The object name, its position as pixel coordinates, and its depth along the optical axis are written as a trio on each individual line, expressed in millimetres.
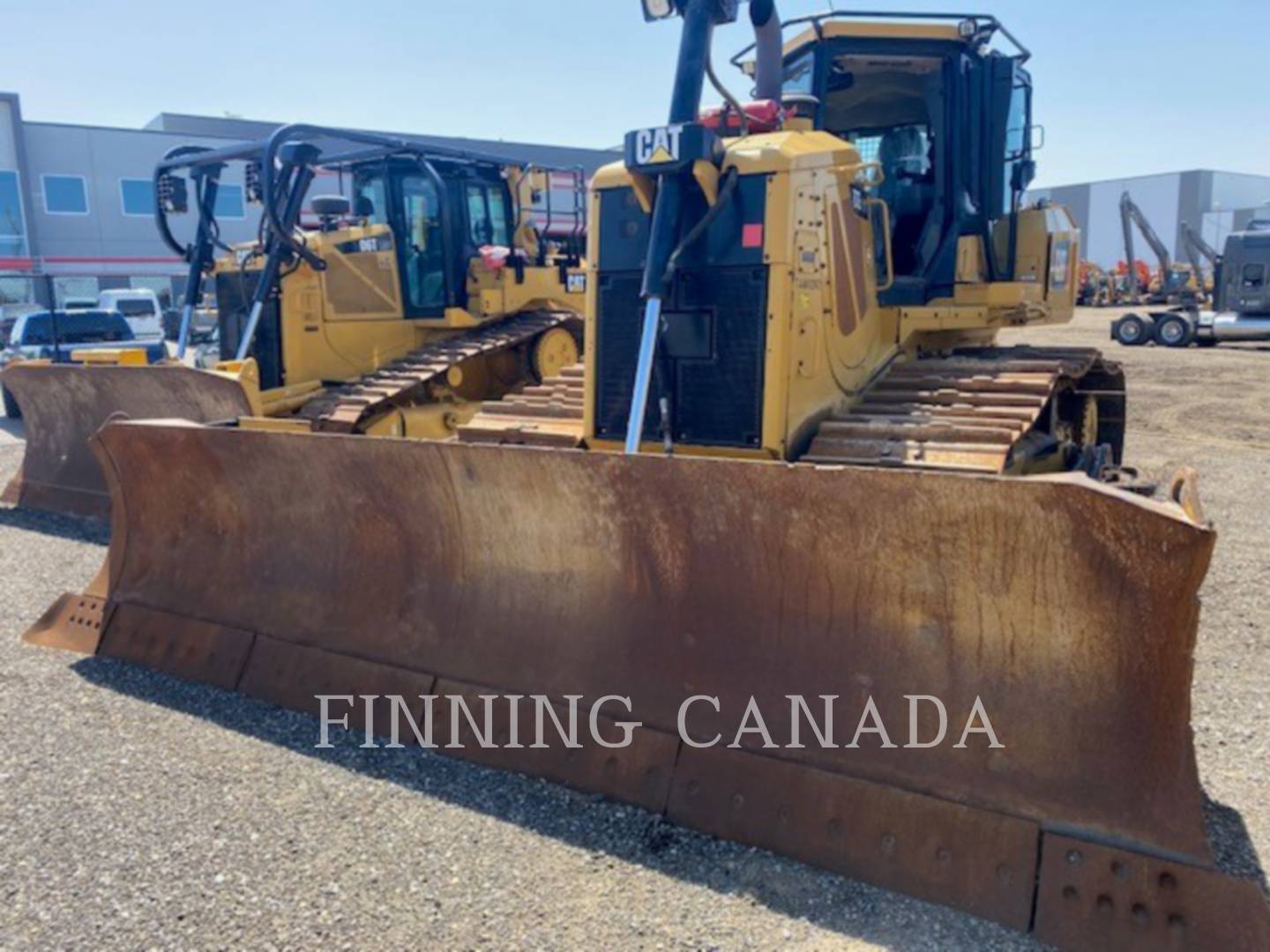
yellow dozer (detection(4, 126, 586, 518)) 8000
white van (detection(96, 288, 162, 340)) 21828
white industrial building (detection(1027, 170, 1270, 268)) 60344
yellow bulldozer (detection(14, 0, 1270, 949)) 2691
